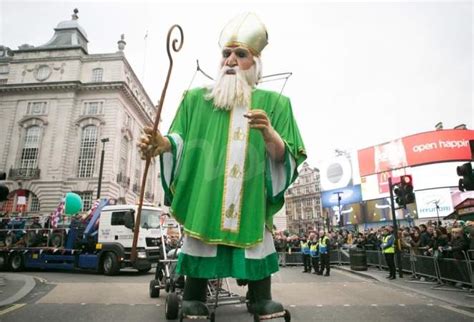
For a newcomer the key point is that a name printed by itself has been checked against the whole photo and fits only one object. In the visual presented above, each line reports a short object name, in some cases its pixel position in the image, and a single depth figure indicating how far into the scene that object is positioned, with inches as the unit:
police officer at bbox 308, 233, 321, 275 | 515.2
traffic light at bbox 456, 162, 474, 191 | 280.8
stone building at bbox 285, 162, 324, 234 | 3316.9
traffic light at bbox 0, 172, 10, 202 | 278.4
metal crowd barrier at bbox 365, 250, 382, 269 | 545.6
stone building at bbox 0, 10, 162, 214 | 1253.1
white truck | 467.5
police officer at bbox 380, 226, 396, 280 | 416.2
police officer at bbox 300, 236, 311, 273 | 561.0
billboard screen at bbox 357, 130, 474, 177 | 1596.9
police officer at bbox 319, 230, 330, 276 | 499.0
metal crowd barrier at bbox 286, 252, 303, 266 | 737.7
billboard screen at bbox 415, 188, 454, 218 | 1480.1
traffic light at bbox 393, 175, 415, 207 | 448.8
